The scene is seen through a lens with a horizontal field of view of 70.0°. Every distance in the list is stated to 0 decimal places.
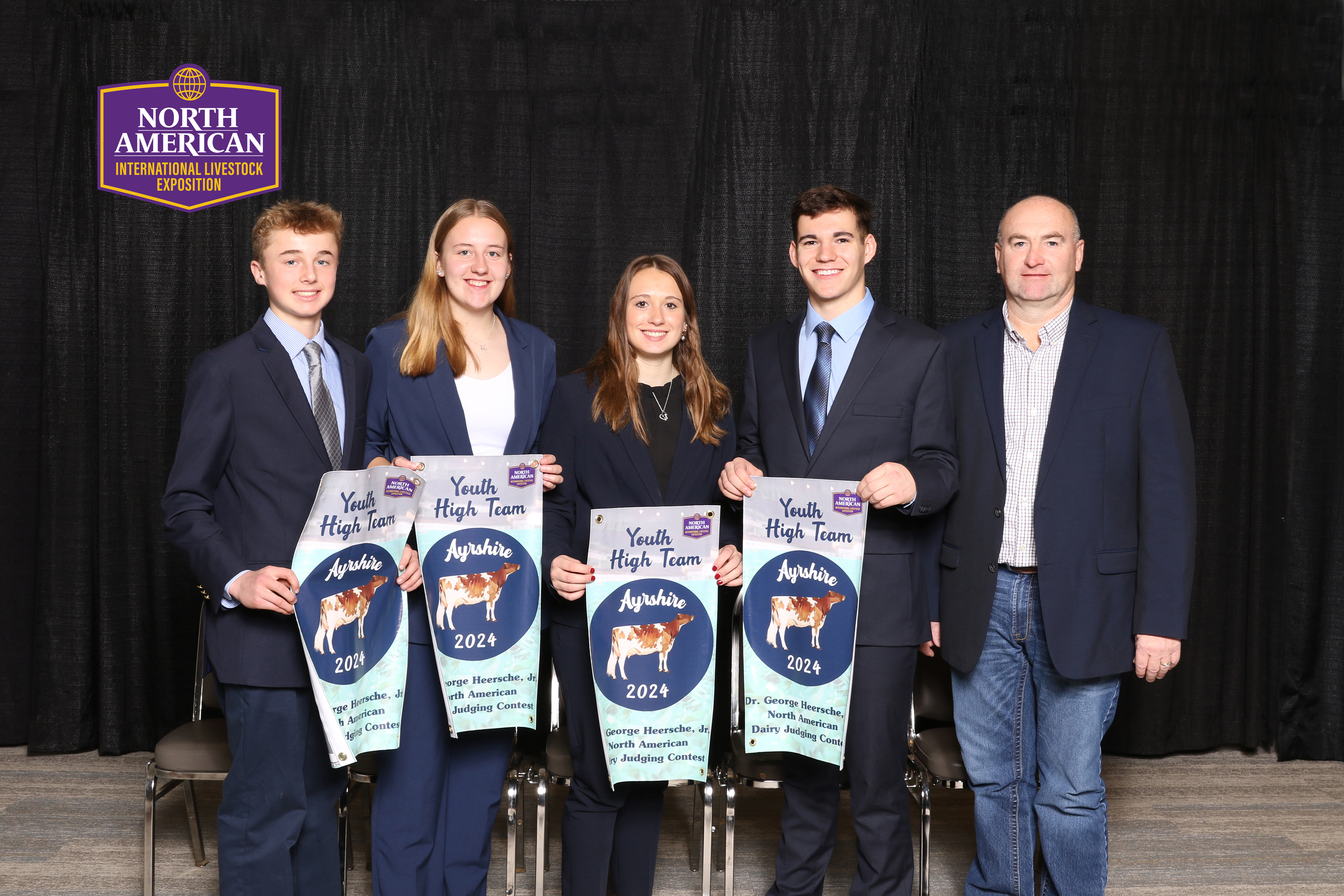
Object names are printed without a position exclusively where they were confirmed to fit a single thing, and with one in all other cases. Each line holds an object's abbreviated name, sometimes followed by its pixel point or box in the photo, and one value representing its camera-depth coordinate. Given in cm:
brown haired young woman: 237
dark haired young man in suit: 237
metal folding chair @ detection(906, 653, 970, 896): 268
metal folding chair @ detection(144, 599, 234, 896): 261
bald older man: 238
